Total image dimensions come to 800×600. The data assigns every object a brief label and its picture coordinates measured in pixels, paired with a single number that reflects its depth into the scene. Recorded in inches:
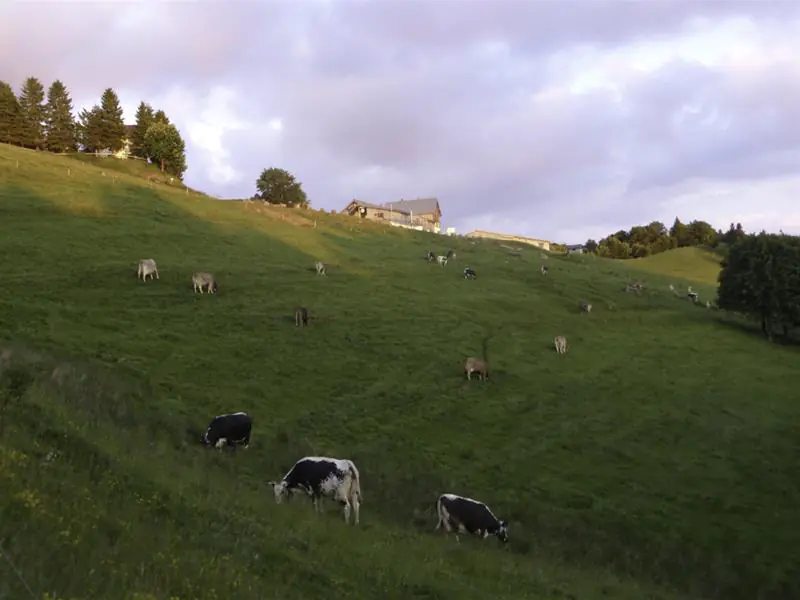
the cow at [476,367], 1503.4
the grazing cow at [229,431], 941.2
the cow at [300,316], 1674.5
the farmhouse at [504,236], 7056.6
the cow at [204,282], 1818.4
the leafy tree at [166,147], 4581.7
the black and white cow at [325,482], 717.9
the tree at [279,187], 5007.4
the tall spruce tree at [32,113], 4320.9
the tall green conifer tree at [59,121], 4480.8
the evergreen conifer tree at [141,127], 4834.4
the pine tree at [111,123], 4768.7
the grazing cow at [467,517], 812.6
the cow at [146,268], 1820.9
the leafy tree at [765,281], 2373.3
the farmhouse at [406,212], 6053.2
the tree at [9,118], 4183.1
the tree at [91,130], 4717.0
